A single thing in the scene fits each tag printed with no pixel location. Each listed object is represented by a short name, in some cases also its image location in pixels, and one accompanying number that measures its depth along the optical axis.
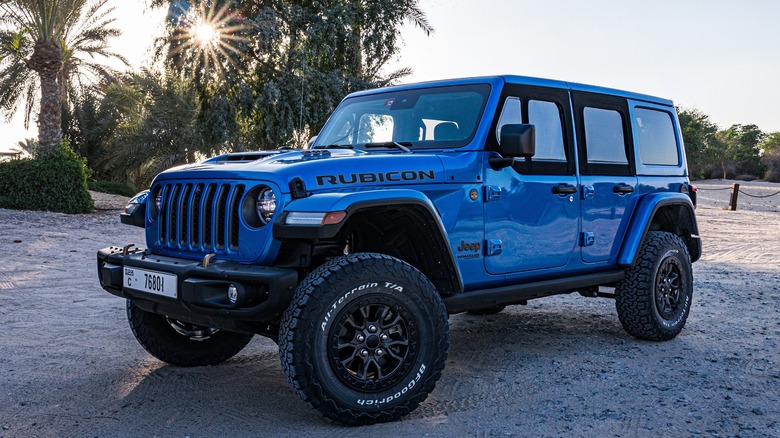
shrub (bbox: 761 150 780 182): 51.73
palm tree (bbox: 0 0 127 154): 19.58
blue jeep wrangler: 3.79
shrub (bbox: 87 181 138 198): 23.62
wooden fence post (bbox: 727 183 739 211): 24.91
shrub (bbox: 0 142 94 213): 16.50
